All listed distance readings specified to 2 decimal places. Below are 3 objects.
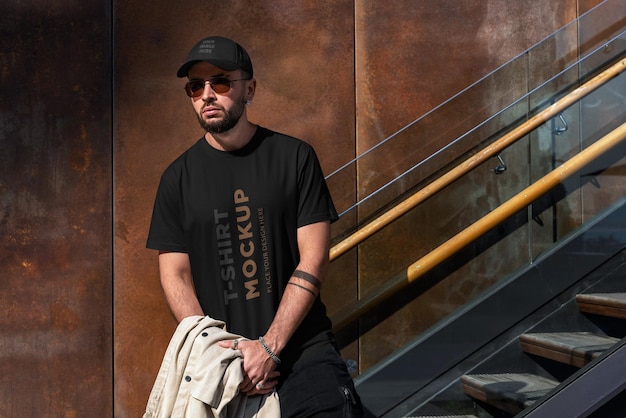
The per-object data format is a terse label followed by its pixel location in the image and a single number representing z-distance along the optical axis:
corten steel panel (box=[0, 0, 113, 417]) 3.81
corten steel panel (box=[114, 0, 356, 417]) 3.86
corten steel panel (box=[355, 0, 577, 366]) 4.04
